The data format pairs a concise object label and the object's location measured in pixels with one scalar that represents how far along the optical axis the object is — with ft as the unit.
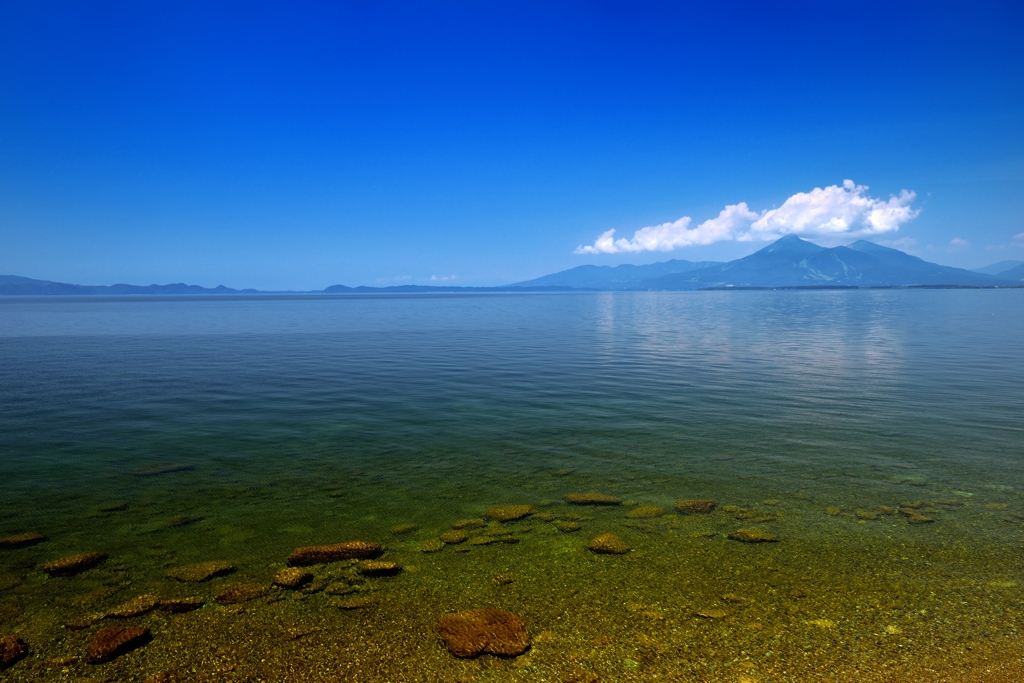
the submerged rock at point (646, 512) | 45.70
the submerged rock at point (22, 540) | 40.57
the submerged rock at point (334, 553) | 38.19
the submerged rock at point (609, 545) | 39.68
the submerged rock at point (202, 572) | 36.11
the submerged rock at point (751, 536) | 40.78
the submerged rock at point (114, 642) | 27.66
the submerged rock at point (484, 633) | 28.19
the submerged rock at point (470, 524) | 44.52
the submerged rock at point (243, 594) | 33.27
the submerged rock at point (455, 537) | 41.98
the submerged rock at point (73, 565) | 36.91
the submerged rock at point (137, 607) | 31.73
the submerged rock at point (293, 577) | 35.29
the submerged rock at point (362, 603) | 32.63
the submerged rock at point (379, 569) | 36.78
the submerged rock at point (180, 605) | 32.14
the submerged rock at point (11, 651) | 27.20
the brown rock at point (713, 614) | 31.32
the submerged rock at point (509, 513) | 46.05
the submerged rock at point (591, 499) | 48.85
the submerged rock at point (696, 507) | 46.28
